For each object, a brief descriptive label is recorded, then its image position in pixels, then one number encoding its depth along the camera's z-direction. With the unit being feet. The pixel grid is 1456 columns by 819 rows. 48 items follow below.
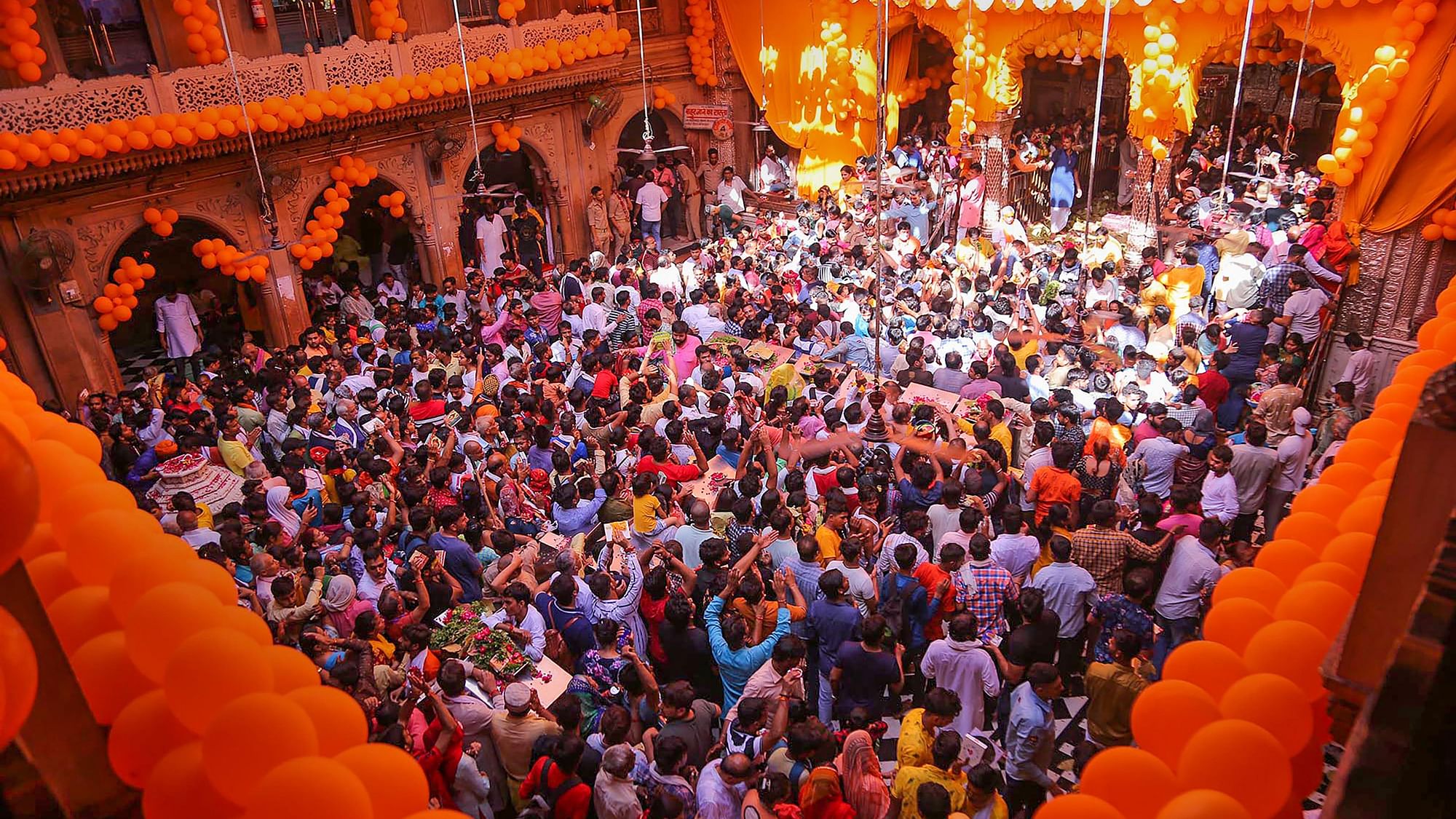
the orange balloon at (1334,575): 9.71
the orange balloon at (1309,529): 11.37
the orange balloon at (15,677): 5.86
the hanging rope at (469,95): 38.75
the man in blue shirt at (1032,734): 15.40
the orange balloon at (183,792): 7.43
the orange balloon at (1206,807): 7.69
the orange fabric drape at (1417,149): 29.99
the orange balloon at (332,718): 8.39
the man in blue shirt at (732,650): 17.22
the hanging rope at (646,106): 42.98
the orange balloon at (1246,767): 8.19
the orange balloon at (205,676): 7.74
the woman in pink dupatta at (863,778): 13.79
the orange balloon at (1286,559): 11.02
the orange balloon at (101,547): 9.32
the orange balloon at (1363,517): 10.42
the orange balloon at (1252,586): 10.73
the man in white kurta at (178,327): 38.14
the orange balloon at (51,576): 9.25
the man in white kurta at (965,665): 16.71
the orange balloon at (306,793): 7.32
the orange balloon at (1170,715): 9.08
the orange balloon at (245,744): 7.43
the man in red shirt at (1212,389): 26.66
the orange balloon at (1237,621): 10.14
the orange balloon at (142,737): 7.63
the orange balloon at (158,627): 8.17
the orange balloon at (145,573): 8.62
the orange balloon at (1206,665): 9.49
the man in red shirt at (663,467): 23.32
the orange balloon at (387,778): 8.14
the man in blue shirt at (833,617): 17.69
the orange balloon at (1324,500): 12.02
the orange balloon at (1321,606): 9.35
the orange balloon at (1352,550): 9.94
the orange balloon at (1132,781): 8.70
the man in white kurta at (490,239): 46.37
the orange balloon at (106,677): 8.27
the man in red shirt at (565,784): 14.02
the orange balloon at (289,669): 8.71
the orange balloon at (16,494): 5.85
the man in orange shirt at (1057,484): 21.65
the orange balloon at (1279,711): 8.67
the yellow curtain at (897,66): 54.09
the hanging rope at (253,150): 34.65
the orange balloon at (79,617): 8.66
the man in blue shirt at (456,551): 20.30
